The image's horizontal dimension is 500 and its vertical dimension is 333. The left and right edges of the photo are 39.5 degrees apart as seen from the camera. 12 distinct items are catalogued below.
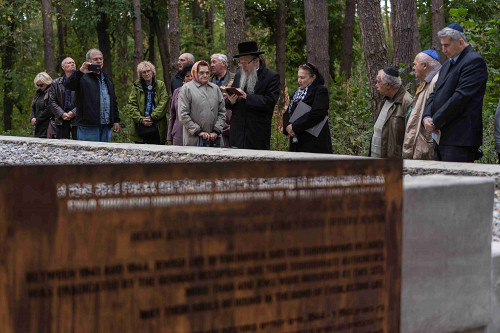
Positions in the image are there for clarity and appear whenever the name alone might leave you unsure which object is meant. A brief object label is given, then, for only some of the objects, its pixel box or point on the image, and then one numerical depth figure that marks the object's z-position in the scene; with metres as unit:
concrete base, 3.01
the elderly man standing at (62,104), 10.95
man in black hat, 8.23
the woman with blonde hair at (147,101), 10.31
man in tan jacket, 6.84
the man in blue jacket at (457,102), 6.20
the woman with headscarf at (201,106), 8.65
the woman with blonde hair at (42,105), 11.73
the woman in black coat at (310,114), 7.66
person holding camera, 10.04
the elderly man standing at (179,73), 10.40
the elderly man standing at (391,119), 7.18
